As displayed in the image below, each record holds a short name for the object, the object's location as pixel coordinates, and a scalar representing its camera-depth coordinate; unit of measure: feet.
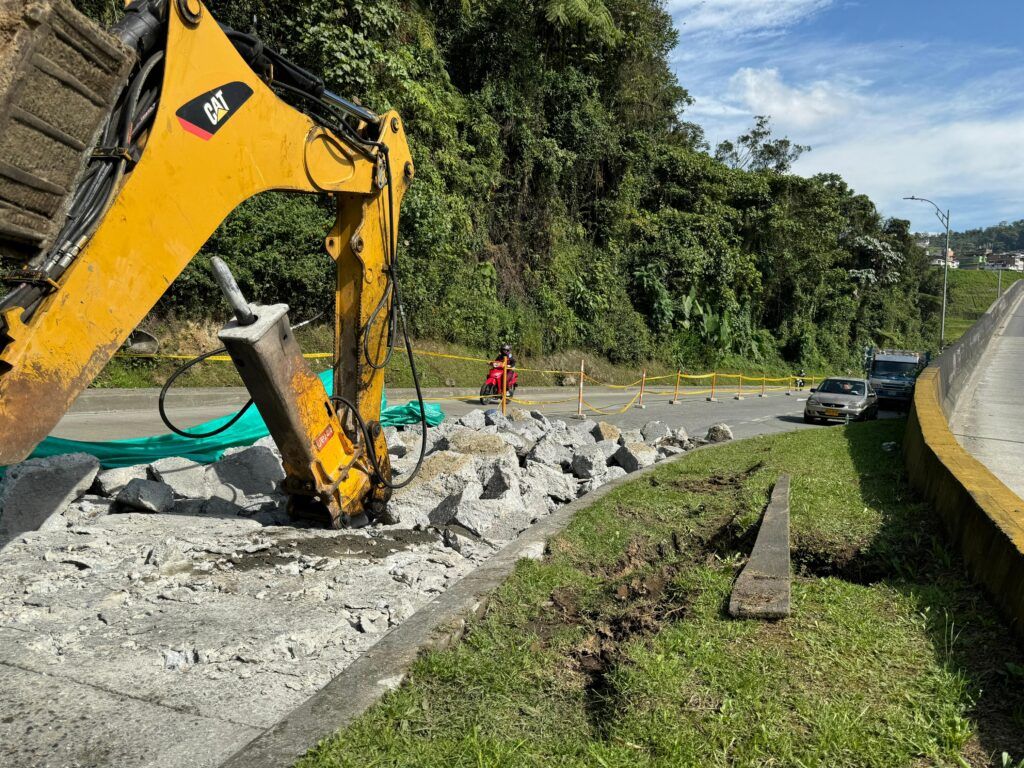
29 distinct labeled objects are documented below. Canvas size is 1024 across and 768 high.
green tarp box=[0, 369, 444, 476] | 25.09
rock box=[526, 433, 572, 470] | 30.91
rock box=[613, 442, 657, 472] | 33.12
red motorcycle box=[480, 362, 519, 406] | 61.00
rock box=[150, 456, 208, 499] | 22.39
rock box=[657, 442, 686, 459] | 37.68
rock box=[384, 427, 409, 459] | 29.14
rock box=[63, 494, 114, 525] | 19.63
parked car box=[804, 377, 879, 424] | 66.49
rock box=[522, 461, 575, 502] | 26.37
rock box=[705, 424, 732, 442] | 42.73
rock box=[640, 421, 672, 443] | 42.47
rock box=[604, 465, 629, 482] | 30.58
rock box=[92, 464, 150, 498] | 21.71
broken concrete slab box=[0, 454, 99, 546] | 18.70
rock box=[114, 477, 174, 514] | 20.33
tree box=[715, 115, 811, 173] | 153.48
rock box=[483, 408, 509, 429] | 36.86
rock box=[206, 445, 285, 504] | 22.95
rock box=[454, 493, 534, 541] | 21.56
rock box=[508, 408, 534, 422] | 40.70
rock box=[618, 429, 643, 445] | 38.02
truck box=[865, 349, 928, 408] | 82.99
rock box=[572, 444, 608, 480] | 30.60
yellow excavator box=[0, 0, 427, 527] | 10.14
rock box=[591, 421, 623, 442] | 38.34
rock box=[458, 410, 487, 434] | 37.14
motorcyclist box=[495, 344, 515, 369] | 59.98
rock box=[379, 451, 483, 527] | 21.66
